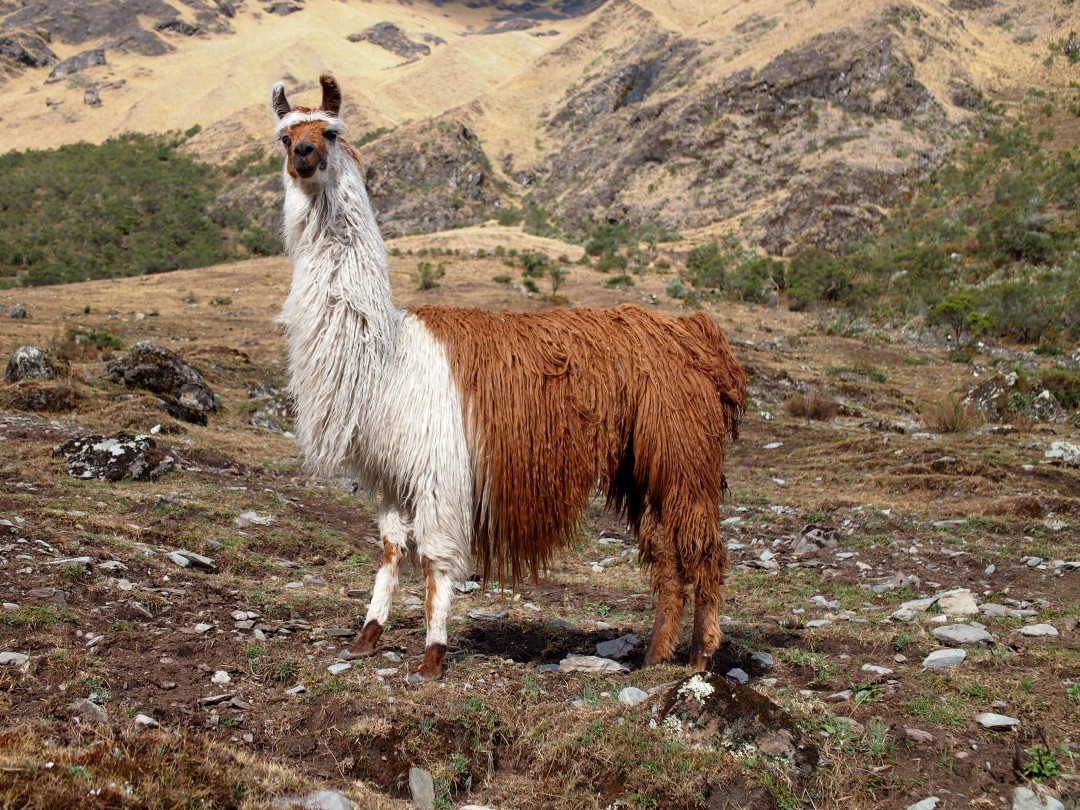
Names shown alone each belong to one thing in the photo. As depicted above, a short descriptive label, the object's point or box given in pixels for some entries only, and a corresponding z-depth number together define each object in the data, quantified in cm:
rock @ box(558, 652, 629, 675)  498
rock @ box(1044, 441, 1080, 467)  1077
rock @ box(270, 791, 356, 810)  324
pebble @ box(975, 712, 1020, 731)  400
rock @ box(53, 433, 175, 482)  854
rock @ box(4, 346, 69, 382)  1238
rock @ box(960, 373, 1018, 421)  1491
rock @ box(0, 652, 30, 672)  407
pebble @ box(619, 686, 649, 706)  432
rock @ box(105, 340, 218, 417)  1313
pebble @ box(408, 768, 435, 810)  368
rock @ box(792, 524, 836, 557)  799
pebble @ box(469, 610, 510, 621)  620
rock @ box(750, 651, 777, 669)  511
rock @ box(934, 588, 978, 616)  582
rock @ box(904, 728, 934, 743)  393
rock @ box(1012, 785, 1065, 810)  340
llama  482
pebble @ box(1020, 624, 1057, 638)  520
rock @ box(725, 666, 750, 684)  491
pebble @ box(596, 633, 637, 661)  538
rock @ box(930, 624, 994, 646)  515
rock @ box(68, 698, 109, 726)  371
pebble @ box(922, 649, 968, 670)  481
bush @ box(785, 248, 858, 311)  3447
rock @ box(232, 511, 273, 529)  779
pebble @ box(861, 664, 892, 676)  478
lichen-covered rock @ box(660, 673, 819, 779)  380
